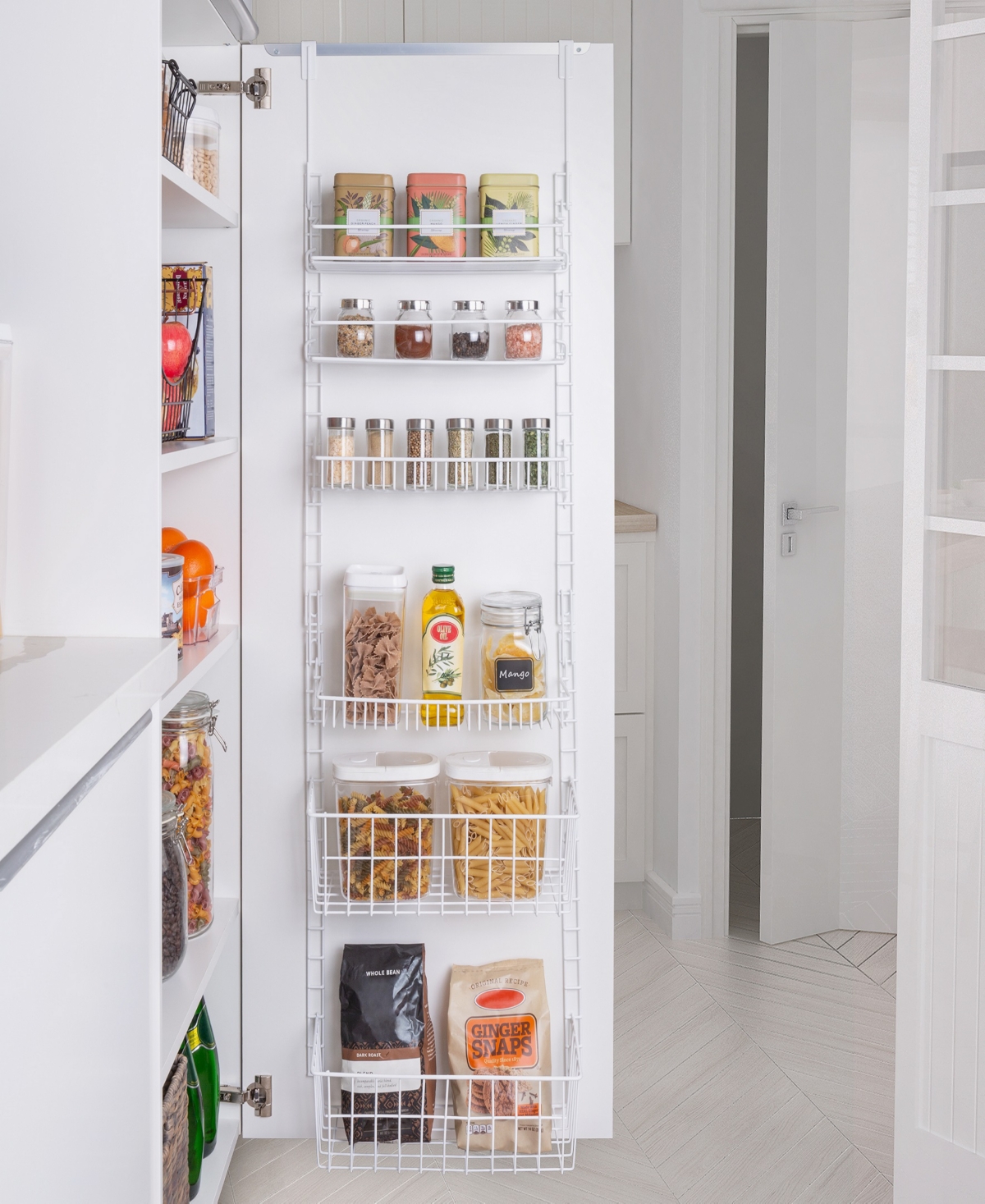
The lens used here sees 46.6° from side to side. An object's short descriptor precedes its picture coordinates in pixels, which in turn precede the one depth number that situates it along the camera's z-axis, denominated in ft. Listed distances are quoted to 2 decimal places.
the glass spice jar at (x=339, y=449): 5.89
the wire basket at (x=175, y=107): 4.93
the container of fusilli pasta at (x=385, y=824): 5.99
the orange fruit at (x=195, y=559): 5.66
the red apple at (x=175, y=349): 5.32
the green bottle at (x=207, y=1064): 6.09
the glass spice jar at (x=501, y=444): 5.94
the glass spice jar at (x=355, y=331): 5.86
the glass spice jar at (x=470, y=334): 5.87
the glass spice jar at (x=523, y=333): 5.87
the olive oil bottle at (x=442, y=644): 5.87
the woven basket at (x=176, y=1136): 4.98
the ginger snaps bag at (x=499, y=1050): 6.28
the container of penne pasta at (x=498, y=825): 5.99
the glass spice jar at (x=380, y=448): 5.88
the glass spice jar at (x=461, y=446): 5.90
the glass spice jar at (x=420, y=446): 5.89
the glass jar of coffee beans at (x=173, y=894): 5.11
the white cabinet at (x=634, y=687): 9.79
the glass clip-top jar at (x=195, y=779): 5.63
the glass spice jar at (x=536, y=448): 5.93
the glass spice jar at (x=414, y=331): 5.83
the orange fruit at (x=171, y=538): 5.79
